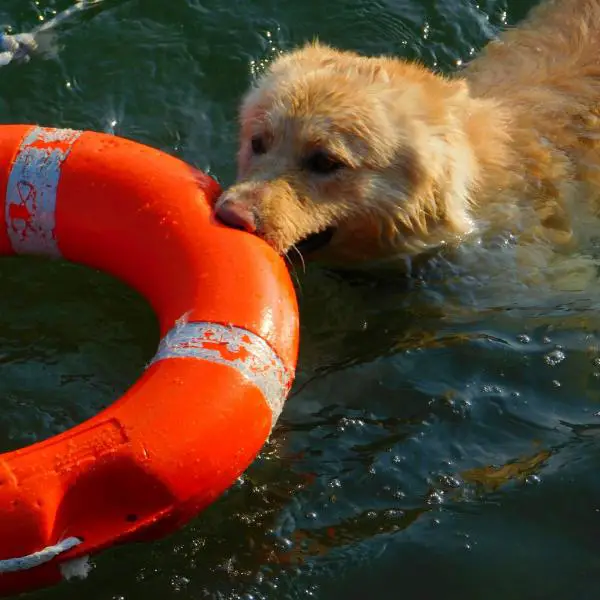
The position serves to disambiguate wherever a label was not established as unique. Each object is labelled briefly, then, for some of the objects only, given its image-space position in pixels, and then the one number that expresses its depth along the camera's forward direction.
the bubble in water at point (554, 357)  4.71
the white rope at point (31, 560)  3.11
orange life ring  3.19
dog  4.53
